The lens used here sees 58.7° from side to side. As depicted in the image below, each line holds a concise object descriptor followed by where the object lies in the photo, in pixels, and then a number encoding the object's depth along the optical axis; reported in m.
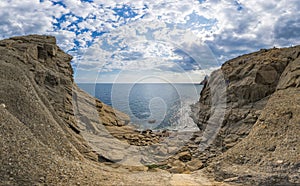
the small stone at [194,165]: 16.58
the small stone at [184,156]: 20.13
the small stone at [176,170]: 15.68
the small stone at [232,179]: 11.13
